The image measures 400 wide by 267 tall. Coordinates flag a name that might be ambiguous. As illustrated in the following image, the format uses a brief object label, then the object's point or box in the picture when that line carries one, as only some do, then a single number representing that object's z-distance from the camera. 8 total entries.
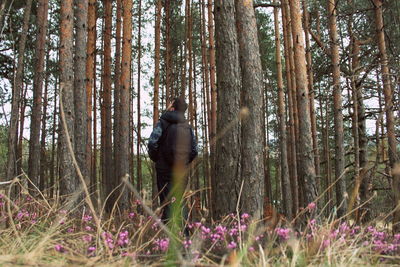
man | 5.13
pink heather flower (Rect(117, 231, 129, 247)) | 2.25
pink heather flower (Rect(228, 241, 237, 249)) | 2.18
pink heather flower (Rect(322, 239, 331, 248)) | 2.12
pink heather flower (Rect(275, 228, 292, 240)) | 2.47
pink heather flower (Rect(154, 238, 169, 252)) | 2.37
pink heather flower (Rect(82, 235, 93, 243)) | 2.35
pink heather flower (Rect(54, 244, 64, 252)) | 1.91
